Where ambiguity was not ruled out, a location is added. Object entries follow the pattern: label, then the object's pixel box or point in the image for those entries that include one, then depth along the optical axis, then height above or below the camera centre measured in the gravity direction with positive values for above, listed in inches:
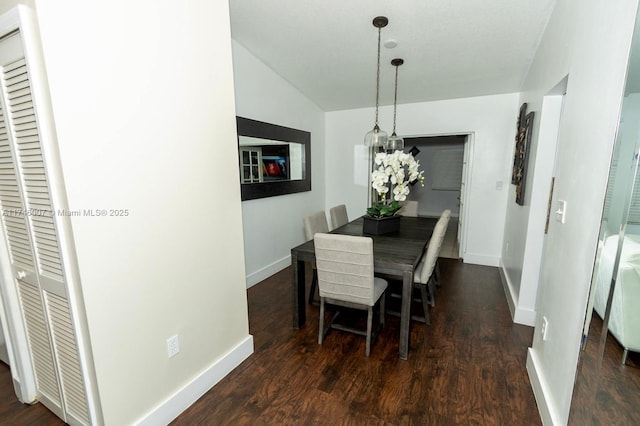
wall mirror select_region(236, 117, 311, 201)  126.1 +3.4
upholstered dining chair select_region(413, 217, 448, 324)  94.1 -32.6
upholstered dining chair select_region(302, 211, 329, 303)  115.4 -24.8
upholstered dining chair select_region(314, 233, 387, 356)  77.9 -30.3
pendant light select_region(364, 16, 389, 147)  111.1 +10.2
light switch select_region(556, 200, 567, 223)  60.6 -10.2
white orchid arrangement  103.0 -2.7
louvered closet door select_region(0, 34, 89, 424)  48.0 -14.5
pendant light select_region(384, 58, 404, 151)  121.2 +9.9
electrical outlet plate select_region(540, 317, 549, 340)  67.4 -38.9
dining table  82.0 -27.0
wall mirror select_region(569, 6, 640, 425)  38.7 -17.8
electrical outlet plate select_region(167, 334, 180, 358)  62.7 -38.8
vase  111.3 -23.1
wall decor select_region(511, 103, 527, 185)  119.6 +11.8
